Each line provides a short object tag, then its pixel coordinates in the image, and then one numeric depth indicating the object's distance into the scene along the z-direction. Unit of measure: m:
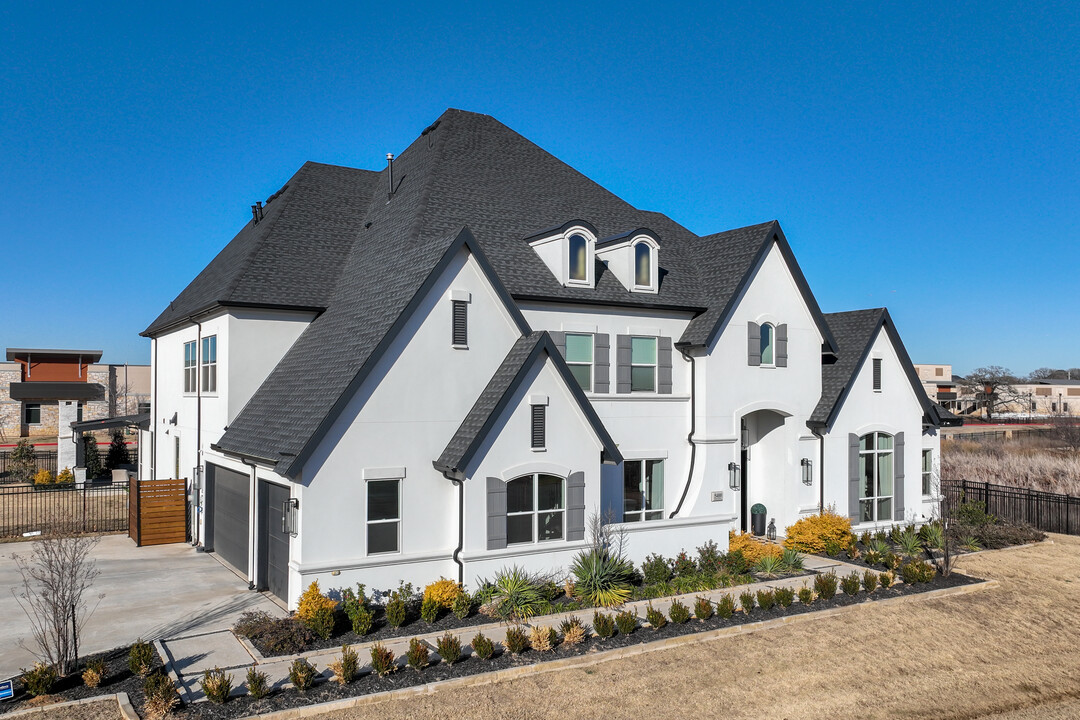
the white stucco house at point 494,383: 16.55
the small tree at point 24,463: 36.97
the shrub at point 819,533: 22.25
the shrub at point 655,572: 18.28
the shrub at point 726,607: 15.77
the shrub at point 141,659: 11.97
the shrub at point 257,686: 11.20
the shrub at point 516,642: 13.24
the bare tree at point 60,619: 12.02
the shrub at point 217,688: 10.94
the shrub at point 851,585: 17.80
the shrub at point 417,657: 12.38
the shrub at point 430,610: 15.07
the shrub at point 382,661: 12.02
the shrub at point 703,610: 15.55
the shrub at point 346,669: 11.80
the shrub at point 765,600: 16.38
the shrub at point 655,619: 14.84
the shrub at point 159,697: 10.57
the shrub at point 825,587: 17.42
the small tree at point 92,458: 36.75
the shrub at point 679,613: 15.29
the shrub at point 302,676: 11.46
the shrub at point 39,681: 11.19
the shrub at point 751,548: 20.36
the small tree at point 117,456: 40.19
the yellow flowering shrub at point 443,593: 15.52
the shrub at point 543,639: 13.50
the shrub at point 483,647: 12.84
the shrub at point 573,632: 13.85
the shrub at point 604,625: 14.23
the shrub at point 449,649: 12.65
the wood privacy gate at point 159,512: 23.16
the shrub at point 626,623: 14.46
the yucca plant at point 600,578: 16.66
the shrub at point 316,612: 13.92
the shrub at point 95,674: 11.66
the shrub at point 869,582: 18.06
